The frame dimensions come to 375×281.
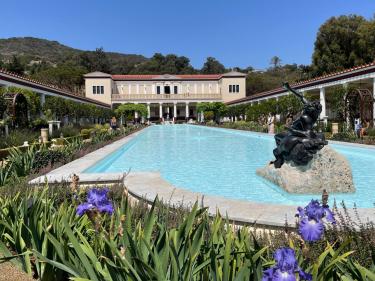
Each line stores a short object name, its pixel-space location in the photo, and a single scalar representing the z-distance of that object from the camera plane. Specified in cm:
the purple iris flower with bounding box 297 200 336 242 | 154
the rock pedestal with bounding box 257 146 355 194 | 621
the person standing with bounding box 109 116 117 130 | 2780
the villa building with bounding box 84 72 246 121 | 5559
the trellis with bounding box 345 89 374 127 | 1761
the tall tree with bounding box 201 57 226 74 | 8862
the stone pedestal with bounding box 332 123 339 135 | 1749
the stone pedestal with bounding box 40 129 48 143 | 1513
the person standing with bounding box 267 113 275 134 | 2091
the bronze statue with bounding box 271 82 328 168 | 627
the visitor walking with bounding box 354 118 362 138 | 1571
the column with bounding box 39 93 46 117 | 2395
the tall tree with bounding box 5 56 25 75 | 5881
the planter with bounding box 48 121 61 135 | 1891
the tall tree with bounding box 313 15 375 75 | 4025
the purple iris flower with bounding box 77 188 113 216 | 194
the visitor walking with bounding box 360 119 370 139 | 1553
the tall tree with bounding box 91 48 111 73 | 8082
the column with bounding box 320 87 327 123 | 2373
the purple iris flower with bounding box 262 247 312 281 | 122
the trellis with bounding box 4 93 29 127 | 1630
